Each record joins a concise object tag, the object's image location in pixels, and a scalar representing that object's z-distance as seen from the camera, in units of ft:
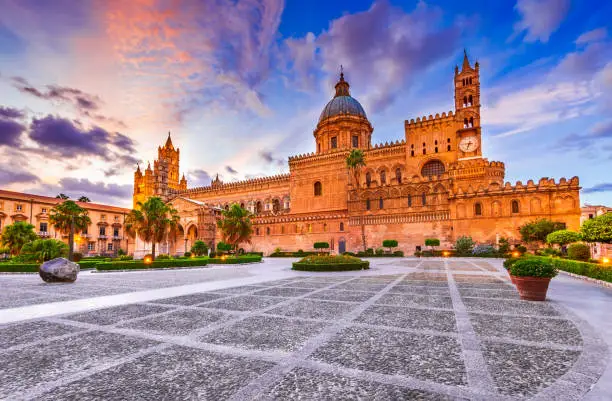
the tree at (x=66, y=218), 117.60
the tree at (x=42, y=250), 82.28
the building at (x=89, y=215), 166.50
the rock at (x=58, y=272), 51.47
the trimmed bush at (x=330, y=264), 72.08
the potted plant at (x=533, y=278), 32.19
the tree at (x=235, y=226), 118.83
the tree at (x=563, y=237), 73.40
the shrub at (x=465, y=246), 125.83
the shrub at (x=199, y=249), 128.06
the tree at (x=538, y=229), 110.73
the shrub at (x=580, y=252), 60.90
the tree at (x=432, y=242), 134.62
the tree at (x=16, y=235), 105.41
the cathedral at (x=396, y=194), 131.64
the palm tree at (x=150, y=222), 102.22
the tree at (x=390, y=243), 141.38
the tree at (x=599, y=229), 50.42
